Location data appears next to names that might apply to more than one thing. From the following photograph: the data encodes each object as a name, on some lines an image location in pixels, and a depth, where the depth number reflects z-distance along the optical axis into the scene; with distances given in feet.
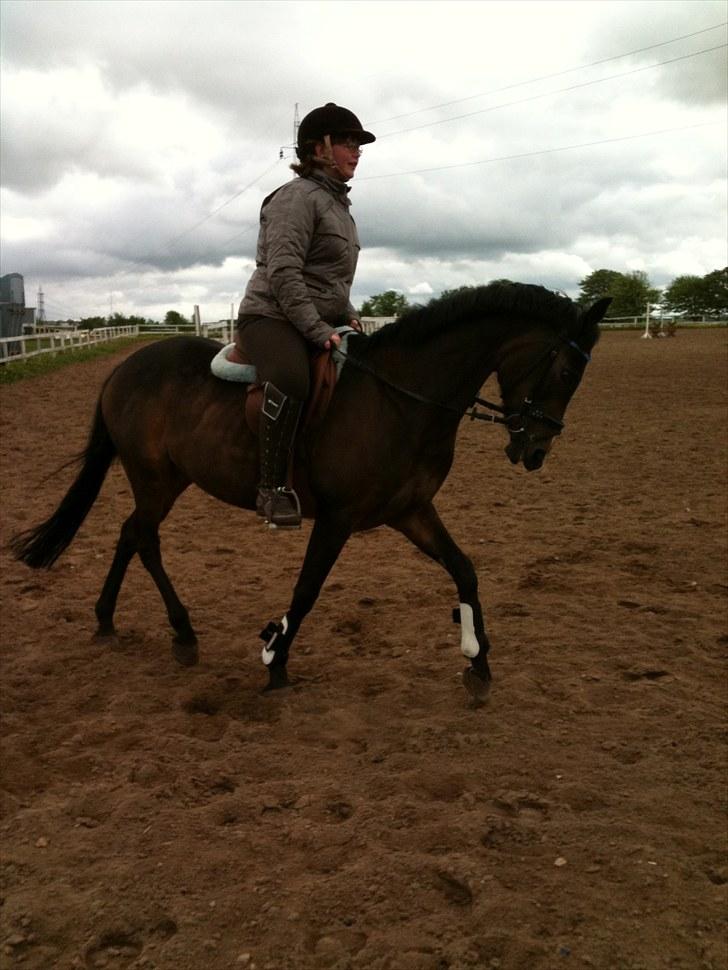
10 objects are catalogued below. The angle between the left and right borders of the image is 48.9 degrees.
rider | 13.78
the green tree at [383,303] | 302.74
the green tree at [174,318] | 368.01
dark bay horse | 13.53
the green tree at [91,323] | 274.77
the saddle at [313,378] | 14.23
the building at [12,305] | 92.43
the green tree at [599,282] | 370.53
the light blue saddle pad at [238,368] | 14.58
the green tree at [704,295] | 315.33
